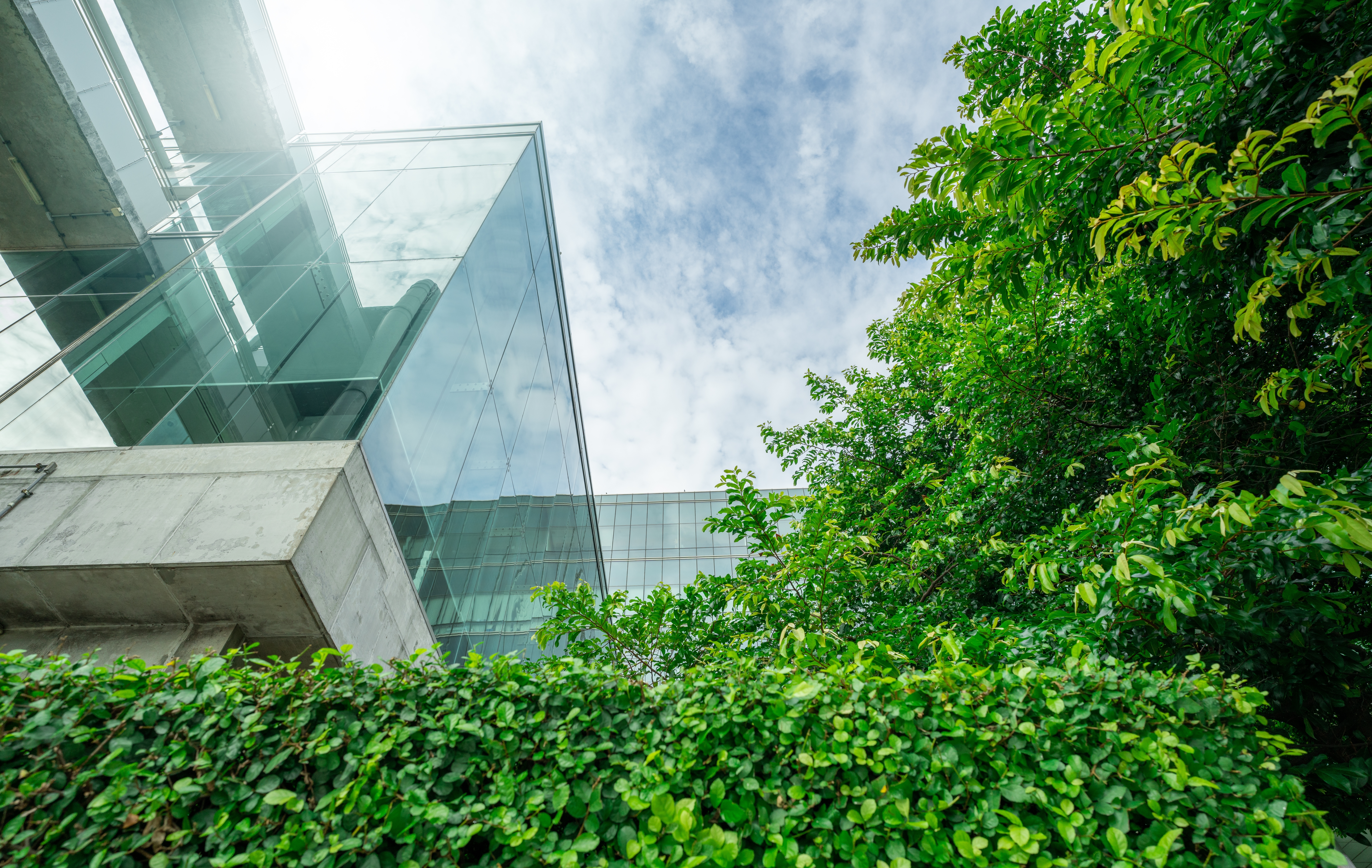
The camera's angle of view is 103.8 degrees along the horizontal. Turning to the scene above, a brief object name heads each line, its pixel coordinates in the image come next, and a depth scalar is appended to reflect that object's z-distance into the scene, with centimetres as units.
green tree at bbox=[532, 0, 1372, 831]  236
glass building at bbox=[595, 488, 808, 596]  2714
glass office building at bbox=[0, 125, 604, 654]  558
